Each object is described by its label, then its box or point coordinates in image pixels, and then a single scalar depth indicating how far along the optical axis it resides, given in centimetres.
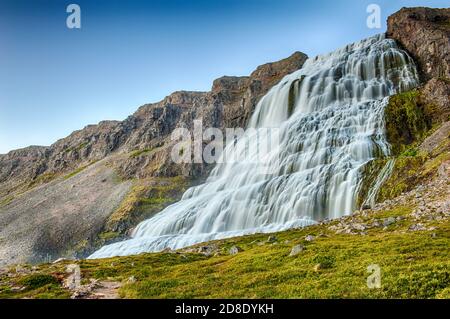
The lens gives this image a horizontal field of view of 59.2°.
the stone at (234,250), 3597
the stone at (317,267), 2163
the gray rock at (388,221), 3310
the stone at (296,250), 2719
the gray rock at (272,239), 3881
